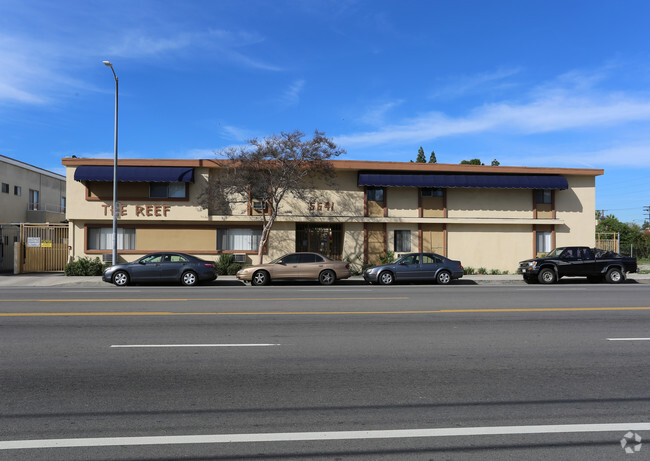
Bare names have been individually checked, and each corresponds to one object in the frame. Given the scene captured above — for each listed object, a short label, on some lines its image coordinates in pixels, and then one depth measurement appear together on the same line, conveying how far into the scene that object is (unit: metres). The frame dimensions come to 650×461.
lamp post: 20.33
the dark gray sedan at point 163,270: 18.06
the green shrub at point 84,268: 22.16
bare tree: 20.95
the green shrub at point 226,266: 23.20
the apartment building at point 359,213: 23.53
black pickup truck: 19.91
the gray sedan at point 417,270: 19.19
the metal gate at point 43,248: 23.64
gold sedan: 18.77
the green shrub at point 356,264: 24.28
